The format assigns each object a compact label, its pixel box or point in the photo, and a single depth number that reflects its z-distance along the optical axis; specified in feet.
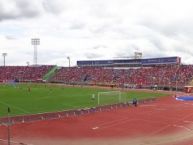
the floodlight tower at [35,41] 204.47
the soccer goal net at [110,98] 92.82
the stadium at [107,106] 53.88
